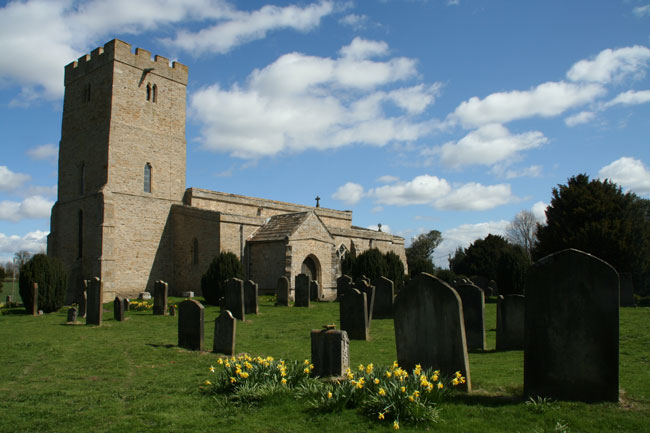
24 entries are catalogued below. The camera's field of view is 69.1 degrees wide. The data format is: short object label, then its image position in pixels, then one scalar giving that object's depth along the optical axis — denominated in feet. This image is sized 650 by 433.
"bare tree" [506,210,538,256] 184.34
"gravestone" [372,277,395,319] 53.13
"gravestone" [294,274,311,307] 67.06
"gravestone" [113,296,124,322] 54.44
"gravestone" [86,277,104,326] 51.29
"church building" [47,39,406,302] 87.66
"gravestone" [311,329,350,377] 23.56
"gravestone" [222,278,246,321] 52.02
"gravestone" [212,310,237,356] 32.89
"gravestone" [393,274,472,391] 21.30
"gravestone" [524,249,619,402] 18.42
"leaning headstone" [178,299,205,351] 35.24
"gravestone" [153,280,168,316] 59.62
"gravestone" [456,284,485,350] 32.96
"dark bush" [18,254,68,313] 65.10
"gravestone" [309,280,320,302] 77.56
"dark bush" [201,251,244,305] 71.46
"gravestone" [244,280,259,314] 58.75
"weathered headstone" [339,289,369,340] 38.60
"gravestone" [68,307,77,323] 53.06
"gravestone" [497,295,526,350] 32.24
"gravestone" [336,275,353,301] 69.46
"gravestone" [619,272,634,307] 64.05
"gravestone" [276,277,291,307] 67.62
